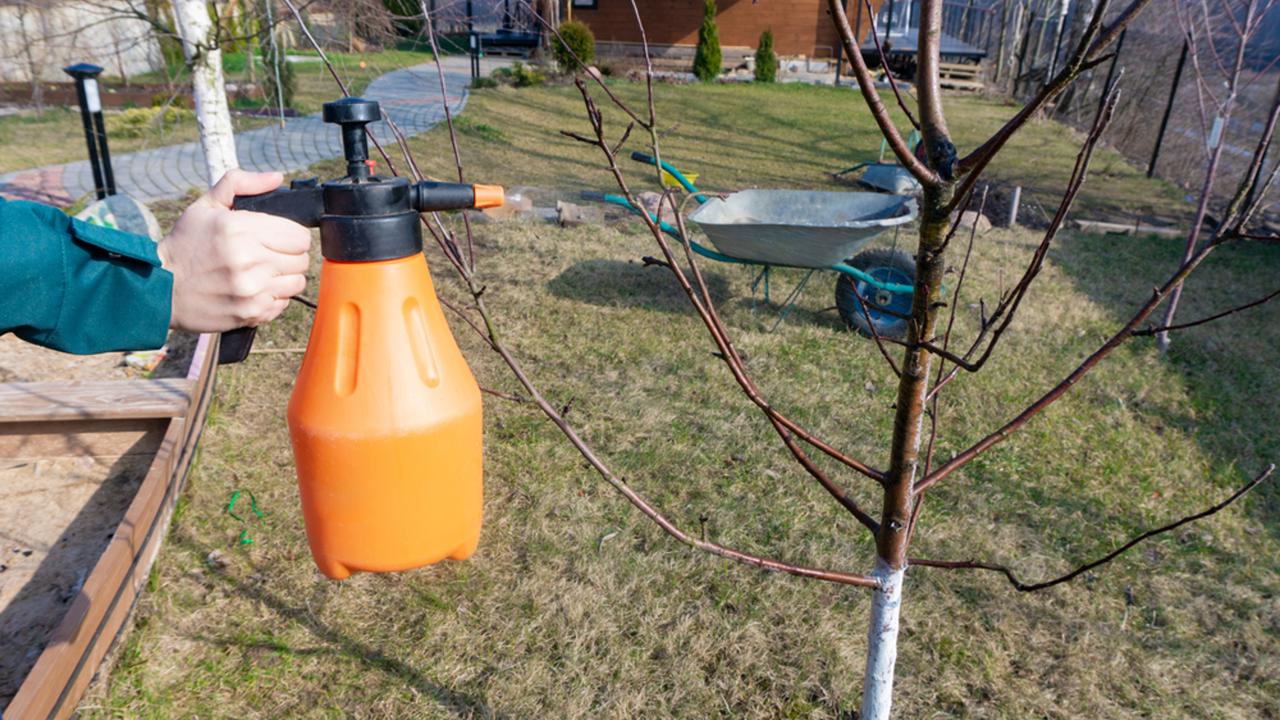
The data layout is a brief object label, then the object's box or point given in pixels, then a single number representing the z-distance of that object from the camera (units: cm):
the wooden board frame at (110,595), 196
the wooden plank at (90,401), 335
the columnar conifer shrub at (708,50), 1909
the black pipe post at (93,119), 637
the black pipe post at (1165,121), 923
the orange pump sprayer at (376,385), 113
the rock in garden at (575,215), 758
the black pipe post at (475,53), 1677
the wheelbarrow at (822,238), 478
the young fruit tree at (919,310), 101
